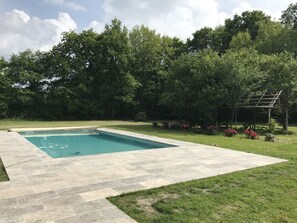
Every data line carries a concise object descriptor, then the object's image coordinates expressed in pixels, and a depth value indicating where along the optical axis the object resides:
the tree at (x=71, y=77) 25.50
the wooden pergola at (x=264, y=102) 13.85
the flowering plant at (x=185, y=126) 15.28
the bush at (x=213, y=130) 13.37
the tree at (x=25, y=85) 24.12
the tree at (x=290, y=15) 30.67
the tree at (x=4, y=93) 23.30
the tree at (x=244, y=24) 31.45
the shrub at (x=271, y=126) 14.62
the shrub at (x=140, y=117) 24.04
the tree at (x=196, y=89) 14.59
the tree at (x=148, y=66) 28.45
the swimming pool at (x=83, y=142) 10.59
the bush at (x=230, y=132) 12.77
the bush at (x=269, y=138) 11.06
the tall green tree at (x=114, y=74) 26.64
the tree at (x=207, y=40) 31.61
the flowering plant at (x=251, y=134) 11.78
